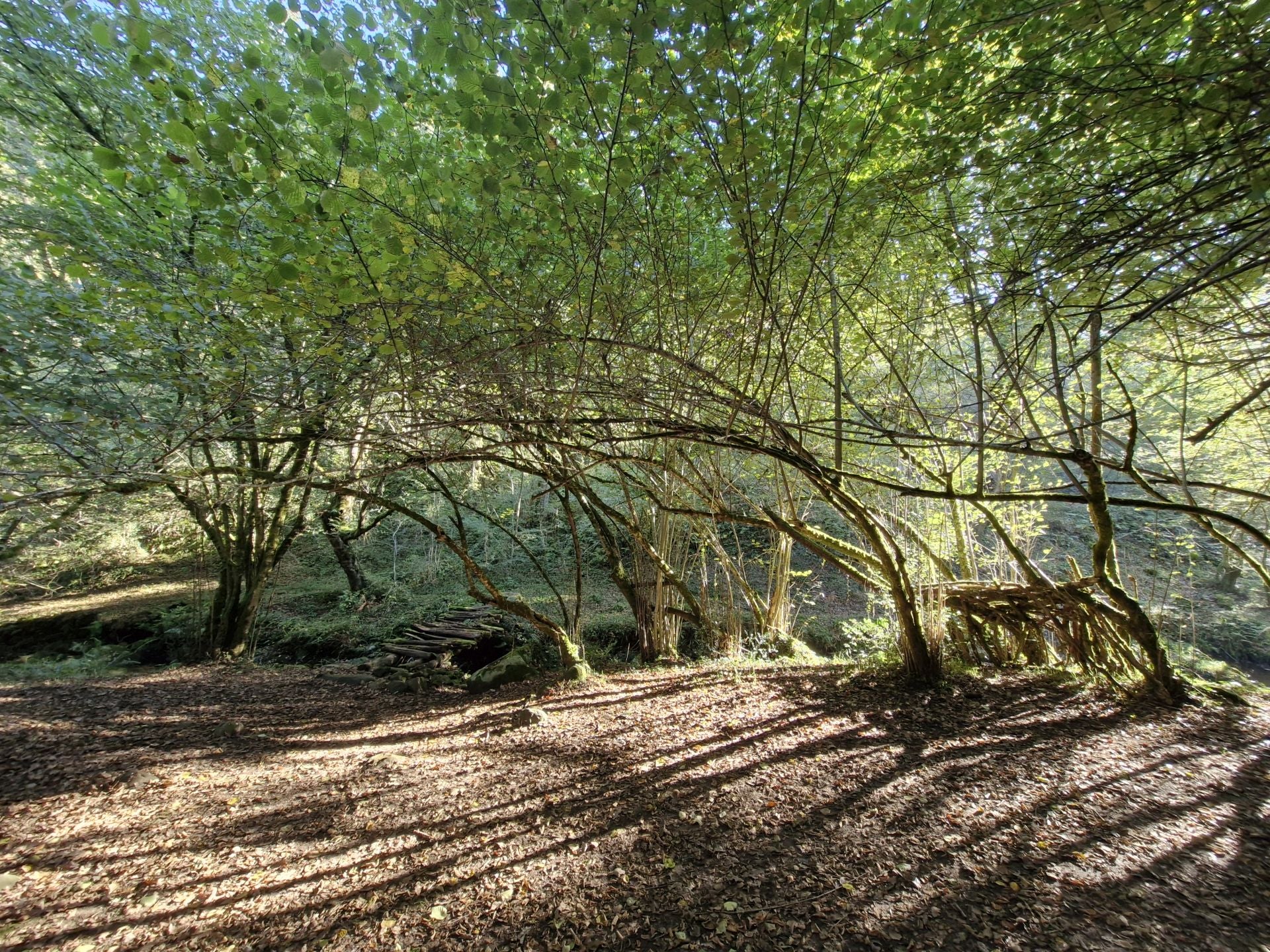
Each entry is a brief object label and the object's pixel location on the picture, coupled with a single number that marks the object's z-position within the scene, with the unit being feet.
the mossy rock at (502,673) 13.96
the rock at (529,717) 10.73
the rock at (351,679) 16.03
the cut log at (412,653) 17.30
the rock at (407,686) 14.23
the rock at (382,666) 16.96
